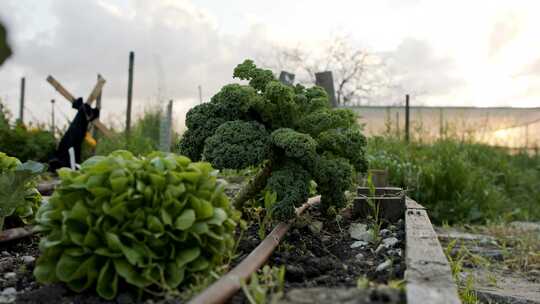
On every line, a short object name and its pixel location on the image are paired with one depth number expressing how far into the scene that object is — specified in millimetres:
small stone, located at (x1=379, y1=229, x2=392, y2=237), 3111
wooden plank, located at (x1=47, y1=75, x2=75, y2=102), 10422
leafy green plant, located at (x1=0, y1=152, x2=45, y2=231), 2631
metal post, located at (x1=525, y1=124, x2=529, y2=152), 13175
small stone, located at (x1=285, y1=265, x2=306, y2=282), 2160
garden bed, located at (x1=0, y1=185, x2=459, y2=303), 1620
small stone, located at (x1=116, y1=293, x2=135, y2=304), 1831
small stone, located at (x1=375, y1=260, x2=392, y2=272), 2329
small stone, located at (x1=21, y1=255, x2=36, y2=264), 2545
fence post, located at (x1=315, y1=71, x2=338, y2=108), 7282
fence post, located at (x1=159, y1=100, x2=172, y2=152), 9596
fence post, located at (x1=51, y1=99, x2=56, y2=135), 11233
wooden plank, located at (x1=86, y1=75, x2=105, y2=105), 10414
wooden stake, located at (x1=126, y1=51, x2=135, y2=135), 11180
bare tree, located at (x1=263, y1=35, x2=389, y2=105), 15828
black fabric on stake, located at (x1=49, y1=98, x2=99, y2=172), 8438
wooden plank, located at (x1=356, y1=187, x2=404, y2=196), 3969
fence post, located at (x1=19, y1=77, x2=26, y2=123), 15222
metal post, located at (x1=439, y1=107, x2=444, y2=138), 10280
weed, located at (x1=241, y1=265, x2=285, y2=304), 1564
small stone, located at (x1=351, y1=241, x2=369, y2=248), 2893
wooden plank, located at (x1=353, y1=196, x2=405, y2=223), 3492
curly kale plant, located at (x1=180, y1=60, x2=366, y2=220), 2639
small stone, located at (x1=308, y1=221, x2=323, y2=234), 3004
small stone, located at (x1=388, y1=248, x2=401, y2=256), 2675
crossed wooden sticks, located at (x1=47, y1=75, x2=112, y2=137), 10422
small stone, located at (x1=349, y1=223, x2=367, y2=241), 3058
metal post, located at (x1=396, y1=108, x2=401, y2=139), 10195
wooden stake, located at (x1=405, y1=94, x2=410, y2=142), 10464
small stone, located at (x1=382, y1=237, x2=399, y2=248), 2840
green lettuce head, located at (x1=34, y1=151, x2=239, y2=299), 1826
